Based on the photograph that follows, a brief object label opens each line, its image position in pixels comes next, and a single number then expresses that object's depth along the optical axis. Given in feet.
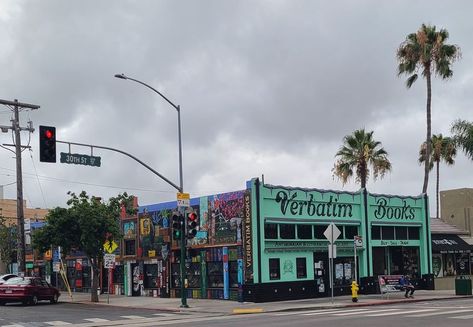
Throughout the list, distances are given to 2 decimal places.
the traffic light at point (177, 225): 94.12
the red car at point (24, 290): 102.94
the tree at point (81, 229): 109.60
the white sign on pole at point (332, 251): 89.61
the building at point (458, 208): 148.46
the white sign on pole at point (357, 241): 97.66
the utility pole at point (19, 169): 120.98
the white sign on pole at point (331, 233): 89.21
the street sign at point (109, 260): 109.40
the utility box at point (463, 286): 106.42
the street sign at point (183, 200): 94.89
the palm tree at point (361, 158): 148.25
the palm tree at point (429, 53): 137.18
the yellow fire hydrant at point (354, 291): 93.09
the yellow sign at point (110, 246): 113.39
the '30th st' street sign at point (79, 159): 82.12
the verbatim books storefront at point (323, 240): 100.78
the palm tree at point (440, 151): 181.88
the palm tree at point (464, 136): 147.33
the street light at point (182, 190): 92.32
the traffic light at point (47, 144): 75.46
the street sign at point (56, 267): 128.36
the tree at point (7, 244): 156.25
